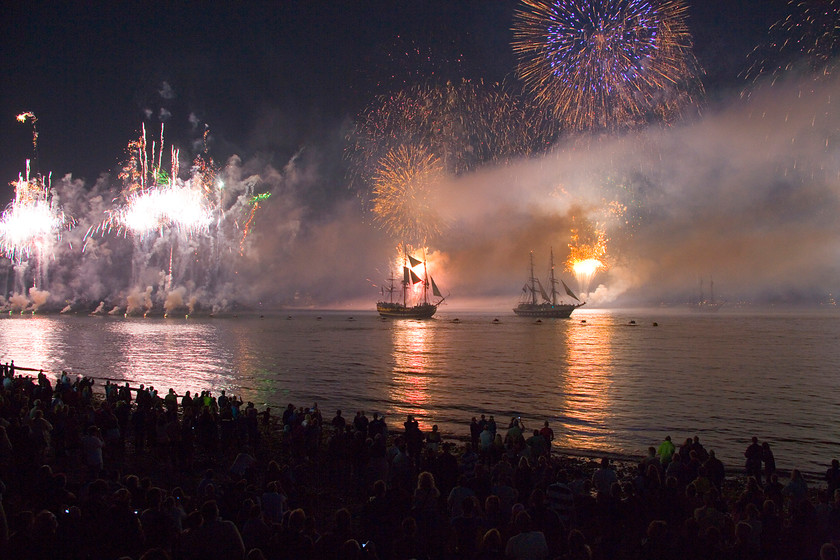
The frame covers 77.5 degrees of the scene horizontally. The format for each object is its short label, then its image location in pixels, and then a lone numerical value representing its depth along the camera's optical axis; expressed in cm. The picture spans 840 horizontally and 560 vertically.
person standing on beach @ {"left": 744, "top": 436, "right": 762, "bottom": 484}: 1405
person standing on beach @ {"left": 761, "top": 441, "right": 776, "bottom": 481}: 1414
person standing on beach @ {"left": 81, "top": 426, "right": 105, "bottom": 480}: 1201
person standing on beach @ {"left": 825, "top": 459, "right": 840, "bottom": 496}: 1159
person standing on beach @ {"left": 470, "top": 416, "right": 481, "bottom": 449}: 1644
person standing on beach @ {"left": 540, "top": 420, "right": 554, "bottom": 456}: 1503
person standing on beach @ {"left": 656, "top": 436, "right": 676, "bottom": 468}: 1362
